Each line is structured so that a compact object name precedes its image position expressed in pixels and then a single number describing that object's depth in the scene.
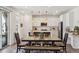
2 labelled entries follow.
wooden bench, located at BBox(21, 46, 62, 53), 2.19
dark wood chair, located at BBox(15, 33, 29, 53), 2.69
